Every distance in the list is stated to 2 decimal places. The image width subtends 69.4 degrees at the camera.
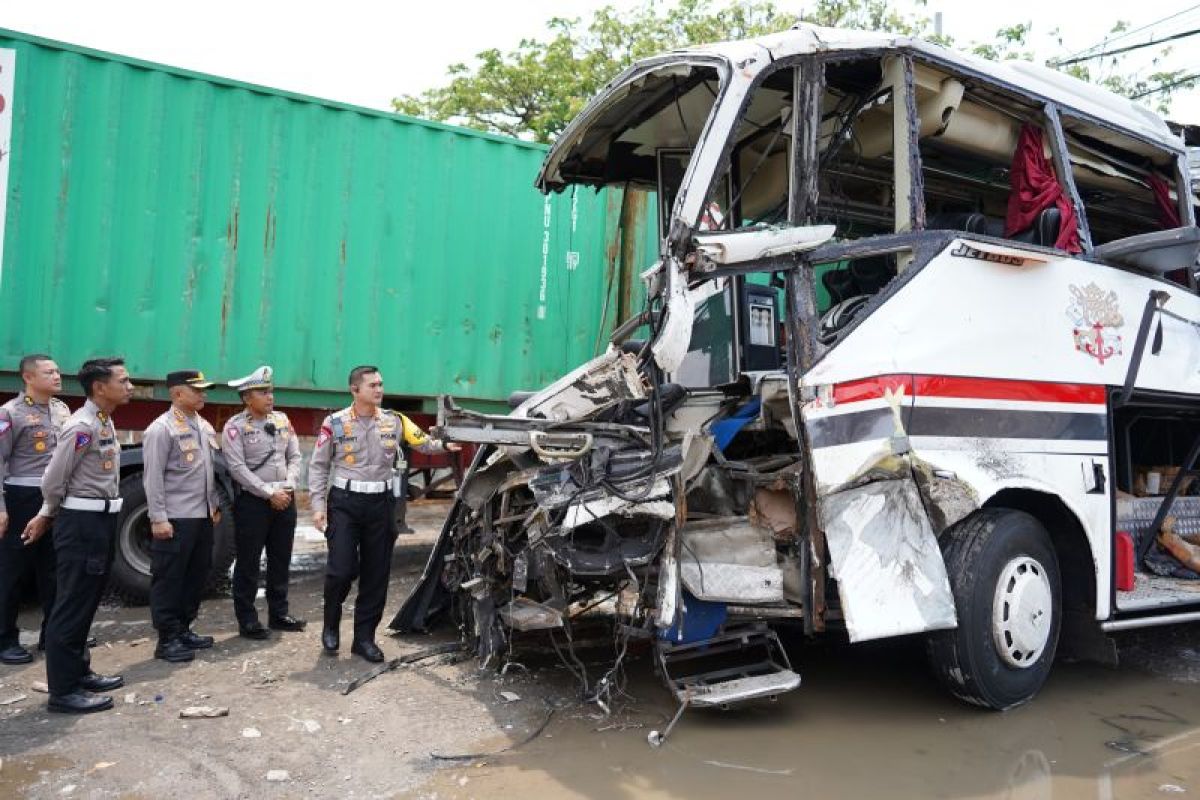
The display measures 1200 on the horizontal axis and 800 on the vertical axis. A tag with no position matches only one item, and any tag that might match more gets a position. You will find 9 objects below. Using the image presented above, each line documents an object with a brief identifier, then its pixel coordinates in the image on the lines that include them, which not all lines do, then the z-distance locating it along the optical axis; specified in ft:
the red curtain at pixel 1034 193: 13.51
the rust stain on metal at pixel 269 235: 19.89
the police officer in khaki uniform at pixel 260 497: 16.74
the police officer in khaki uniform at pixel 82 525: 12.42
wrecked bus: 11.46
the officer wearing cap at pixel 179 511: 15.06
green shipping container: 17.99
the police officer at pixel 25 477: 15.02
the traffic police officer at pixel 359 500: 15.24
